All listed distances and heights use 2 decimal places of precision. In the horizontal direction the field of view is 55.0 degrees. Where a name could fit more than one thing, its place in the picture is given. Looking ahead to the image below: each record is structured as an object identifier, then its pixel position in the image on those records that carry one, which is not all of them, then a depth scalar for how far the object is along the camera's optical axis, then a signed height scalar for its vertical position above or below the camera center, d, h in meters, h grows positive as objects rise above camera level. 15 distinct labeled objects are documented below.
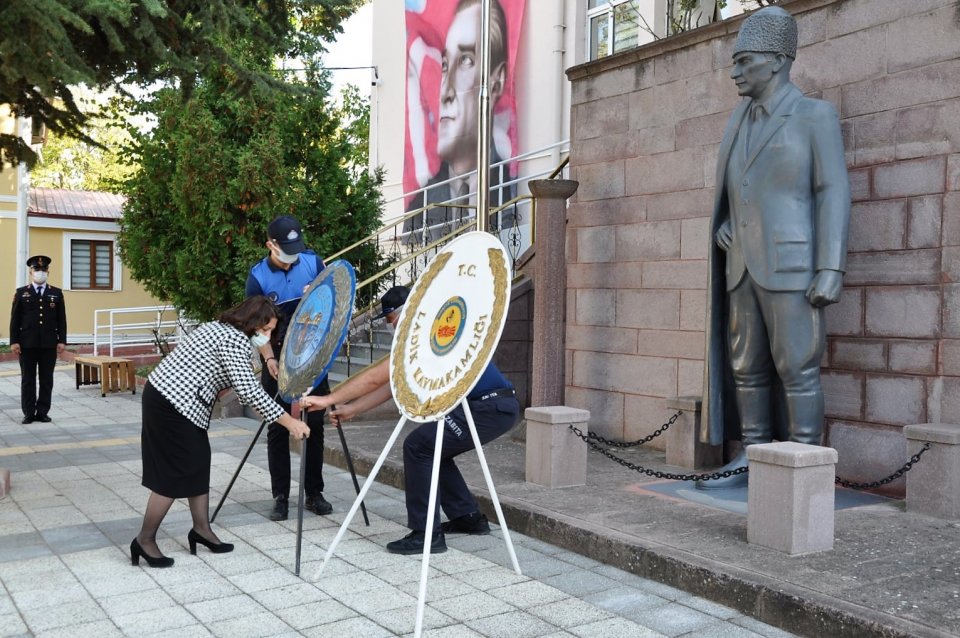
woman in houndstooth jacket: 4.71 -0.62
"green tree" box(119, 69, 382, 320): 11.62 +1.30
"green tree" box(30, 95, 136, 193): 37.03 +5.17
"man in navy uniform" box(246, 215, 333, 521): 5.84 -0.10
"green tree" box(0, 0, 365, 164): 5.25 +1.62
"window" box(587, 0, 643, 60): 13.70 +4.16
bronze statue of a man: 5.39 +0.44
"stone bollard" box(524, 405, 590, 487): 6.05 -1.01
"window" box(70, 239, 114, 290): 25.86 +0.66
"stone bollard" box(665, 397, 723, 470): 6.71 -1.06
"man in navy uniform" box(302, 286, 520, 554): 4.91 -0.69
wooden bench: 13.43 -1.25
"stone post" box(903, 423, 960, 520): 5.11 -0.96
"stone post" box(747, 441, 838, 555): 4.45 -0.97
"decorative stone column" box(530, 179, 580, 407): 7.86 +0.00
